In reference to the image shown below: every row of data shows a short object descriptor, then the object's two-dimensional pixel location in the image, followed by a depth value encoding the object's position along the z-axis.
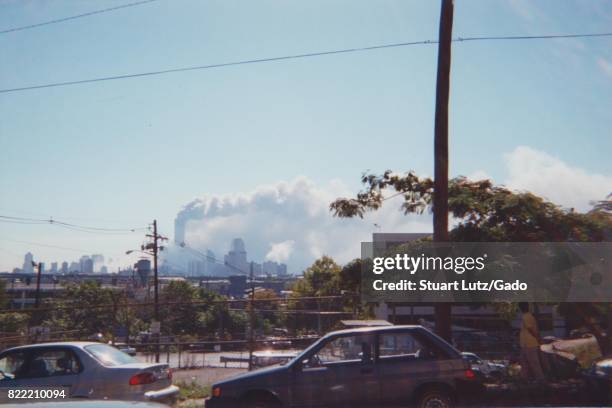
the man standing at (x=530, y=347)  11.18
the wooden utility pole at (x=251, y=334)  13.85
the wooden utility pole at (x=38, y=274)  52.75
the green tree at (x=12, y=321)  50.40
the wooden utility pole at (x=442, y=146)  12.15
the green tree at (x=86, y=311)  21.27
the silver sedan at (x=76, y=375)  9.07
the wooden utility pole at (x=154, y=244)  56.44
